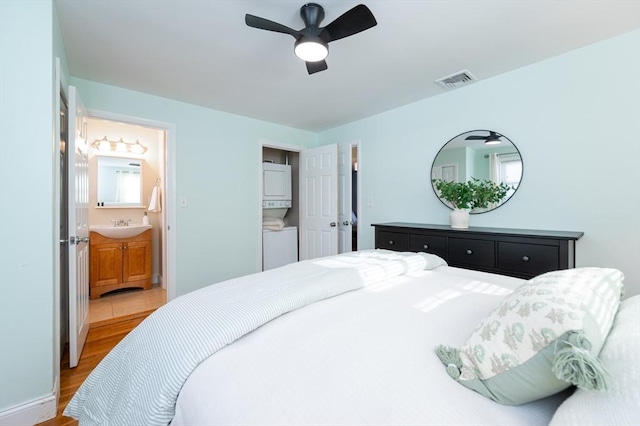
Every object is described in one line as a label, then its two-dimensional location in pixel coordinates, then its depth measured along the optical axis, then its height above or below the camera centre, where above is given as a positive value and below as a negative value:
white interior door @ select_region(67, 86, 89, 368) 1.91 -0.10
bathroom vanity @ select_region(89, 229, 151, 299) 3.42 -0.66
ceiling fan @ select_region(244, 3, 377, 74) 1.52 +1.04
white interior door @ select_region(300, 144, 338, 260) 3.66 +0.13
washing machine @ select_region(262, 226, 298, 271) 3.97 -0.53
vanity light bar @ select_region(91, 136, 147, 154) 3.82 +0.91
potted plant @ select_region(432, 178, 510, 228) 2.53 +0.14
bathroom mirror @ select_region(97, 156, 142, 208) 3.89 +0.41
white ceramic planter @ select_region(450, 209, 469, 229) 2.53 -0.07
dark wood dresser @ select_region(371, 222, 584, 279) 1.91 -0.28
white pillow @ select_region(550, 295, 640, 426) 0.46 -0.32
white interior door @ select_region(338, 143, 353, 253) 3.74 +0.16
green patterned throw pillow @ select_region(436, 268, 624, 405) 0.55 -0.29
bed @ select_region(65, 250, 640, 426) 0.59 -0.40
